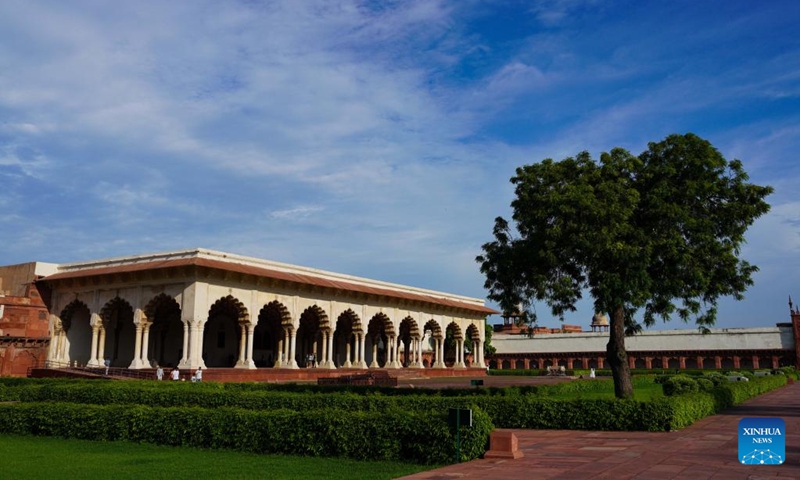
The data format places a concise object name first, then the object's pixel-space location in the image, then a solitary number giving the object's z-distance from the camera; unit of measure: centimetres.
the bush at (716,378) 3203
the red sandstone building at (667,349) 6016
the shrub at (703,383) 2444
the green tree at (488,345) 6762
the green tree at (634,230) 1775
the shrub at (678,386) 2367
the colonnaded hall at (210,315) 3048
